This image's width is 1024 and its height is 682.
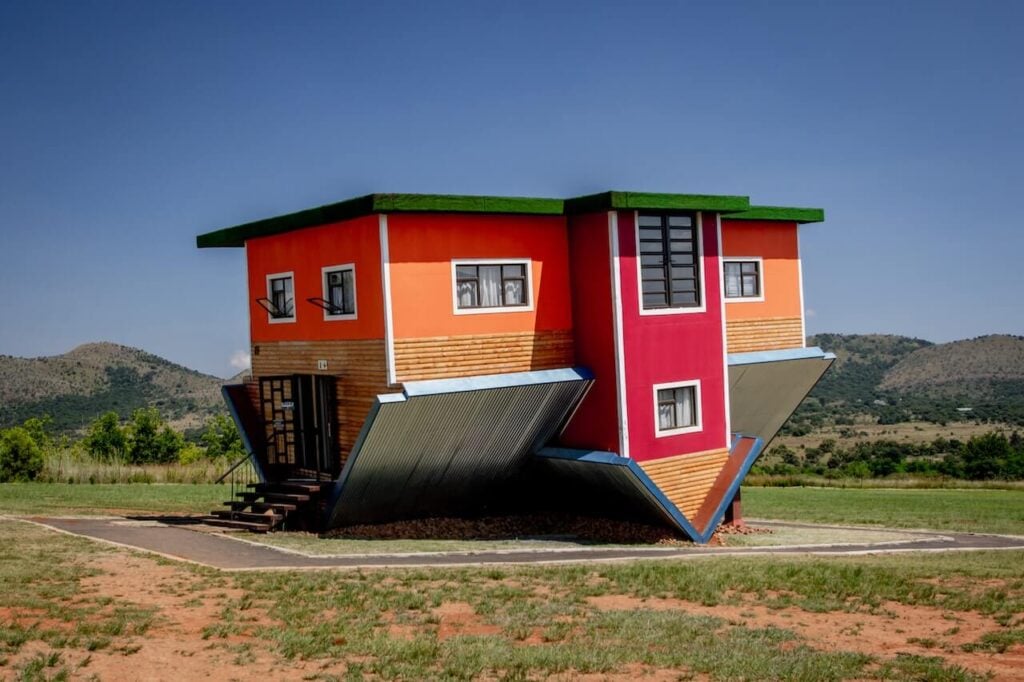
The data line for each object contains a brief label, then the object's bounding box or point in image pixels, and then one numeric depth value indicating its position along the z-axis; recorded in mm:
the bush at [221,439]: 51847
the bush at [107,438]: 48656
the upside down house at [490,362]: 19109
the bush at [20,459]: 33188
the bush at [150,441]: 49625
